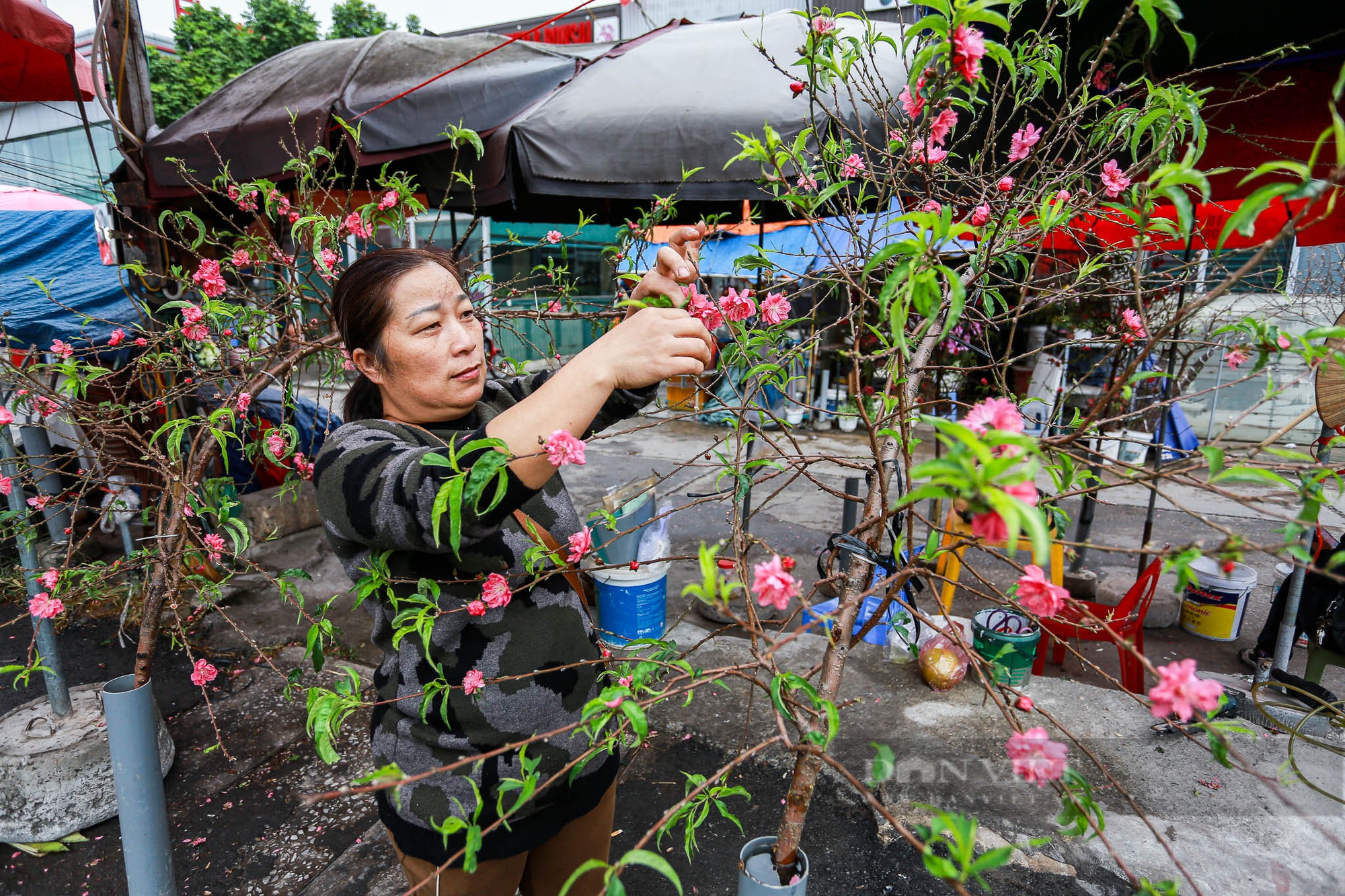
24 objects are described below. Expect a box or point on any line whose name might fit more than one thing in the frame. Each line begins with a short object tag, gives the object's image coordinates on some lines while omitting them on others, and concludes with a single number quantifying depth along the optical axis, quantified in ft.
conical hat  5.57
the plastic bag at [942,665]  10.65
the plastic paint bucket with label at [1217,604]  13.56
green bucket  9.99
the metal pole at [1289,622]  9.80
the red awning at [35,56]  8.52
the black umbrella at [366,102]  11.56
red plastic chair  9.75
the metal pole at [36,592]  8.20
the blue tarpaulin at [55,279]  12.81
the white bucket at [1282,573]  11.38
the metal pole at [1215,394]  28.37
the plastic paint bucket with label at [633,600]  10.98
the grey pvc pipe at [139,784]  5.90
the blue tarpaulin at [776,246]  25.74
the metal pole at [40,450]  10.04
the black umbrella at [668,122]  11.09
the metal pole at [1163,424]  11.03
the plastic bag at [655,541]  11.81
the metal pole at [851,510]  12.12
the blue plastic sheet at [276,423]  16.49
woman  4.33
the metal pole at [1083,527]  14.58
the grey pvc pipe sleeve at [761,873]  3.56
